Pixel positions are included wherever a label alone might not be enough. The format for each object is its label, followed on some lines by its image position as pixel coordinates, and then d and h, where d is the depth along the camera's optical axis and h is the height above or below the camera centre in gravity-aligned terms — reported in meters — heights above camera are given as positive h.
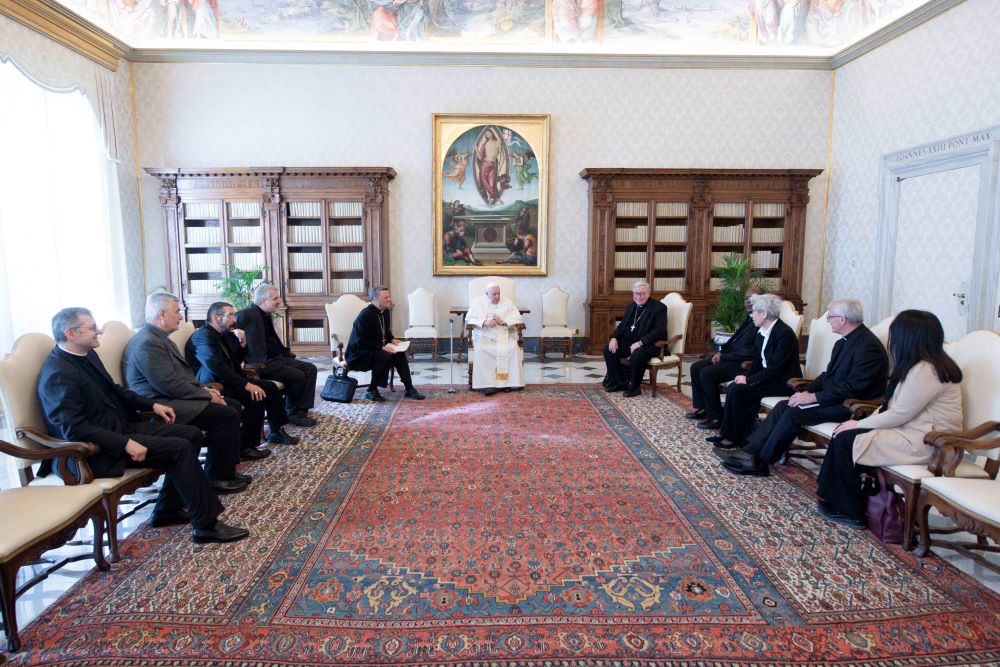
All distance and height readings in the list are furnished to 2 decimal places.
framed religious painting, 9.63 +1.32
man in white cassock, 7.02 -0.95
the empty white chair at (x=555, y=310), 9.72 -0.64
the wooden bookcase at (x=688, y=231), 9.48 +0.68
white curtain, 6.52 +0.77
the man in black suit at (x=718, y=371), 5.51 -0.95
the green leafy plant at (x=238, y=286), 8.91 -0.21
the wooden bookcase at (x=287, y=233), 9.32 +0.65
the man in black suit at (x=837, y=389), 3.97 -0.82
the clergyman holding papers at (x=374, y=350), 6.72 -0.91
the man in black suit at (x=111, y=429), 3.05 -0.87
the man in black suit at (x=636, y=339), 6.87 -0.82
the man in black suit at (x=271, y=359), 5.53 -0.84
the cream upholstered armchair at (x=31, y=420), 2.98 -0.78
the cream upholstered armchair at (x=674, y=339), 6.82 -0.81
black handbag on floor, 6.55 -1.32
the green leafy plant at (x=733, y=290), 8.91 -0.28
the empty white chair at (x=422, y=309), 9.62 -0.61
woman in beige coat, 3.24 -0.78
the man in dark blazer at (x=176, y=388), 3.87 -0.79
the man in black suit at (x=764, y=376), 4.83 -0.88
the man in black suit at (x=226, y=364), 4.64 -0.75
